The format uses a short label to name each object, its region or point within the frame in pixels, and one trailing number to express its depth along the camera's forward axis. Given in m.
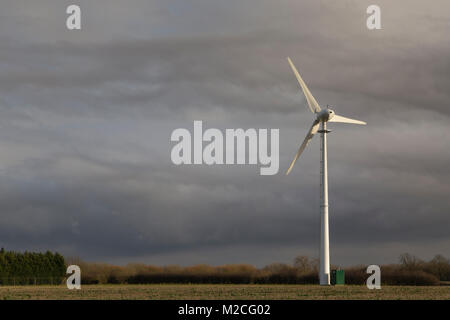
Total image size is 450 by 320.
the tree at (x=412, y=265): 123.22
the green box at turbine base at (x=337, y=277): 99.25
